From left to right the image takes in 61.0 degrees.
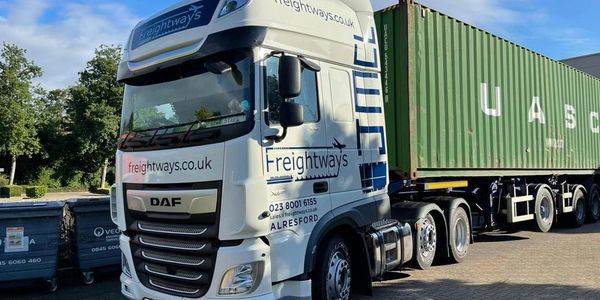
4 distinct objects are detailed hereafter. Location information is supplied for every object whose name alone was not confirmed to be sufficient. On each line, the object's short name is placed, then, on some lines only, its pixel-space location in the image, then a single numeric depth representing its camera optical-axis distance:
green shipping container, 7.39
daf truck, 4.32
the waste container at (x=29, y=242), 6.38
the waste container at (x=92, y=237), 6.98
